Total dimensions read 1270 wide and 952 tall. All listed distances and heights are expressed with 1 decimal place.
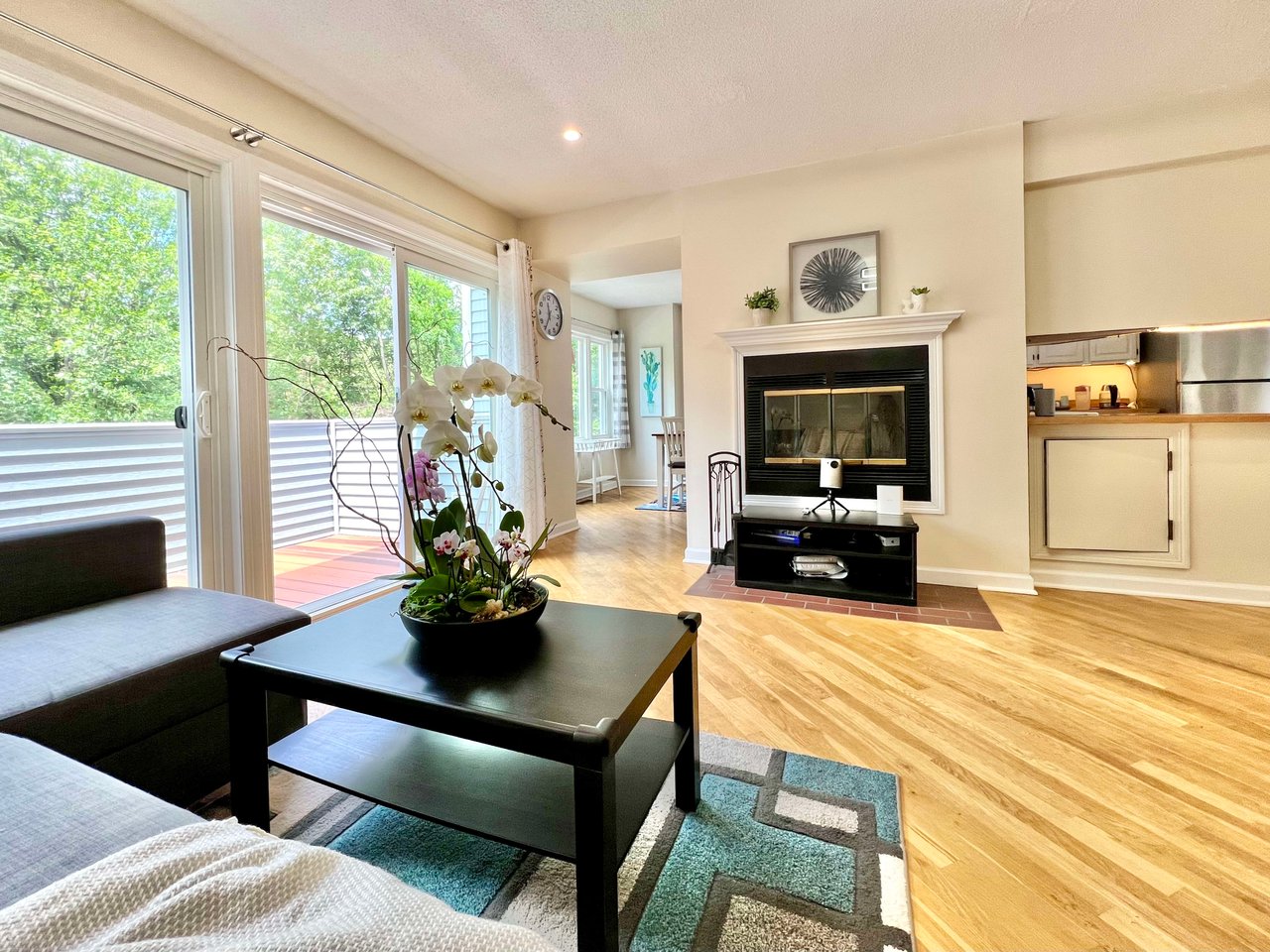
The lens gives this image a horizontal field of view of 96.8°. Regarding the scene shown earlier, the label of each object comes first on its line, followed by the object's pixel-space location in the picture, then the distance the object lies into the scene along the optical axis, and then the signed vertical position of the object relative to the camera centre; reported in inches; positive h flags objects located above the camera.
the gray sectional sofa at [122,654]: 45.0 -16.4
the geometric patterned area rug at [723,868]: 40.9 -33.8
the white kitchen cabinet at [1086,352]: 124.3 +22.8
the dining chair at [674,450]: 239.6 +4.7
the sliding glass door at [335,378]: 106.6 +18.7
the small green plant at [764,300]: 137.2 +38.7
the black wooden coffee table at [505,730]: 35.4 -18.4
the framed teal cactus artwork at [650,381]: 309.7 +44.4
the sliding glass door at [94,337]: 71.1 +18.9
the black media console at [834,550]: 114.9 -20.2
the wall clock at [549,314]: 177.5 +48.4
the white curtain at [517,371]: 161.2 +26.5
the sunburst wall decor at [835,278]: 131.4 +42.9
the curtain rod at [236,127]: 71.2 +56.4
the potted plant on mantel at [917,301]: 124.4 +34.4
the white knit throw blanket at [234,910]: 16.6 -13.8
